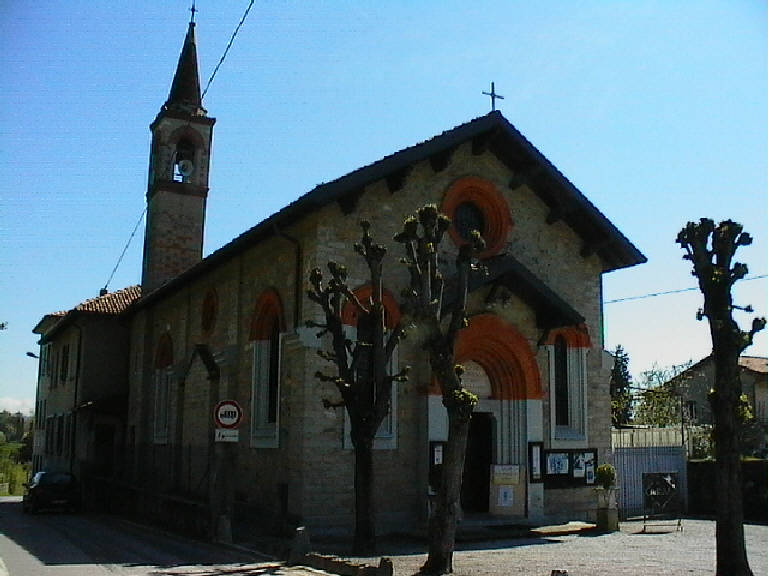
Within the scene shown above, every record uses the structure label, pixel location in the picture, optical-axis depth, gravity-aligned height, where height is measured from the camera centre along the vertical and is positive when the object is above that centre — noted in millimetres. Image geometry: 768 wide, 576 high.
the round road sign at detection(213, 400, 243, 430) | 15430 +220
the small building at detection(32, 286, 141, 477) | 31406 +1481
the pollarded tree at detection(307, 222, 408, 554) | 13570 +719
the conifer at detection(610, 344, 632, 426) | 36025 +1651
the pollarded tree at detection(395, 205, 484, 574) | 11578 +1207
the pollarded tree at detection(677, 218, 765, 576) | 10352 +992
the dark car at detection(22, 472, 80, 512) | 25516 -2023
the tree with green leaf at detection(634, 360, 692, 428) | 35219 +1214
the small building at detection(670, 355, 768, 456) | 41219 +2555
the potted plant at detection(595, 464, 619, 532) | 17688 -1436
